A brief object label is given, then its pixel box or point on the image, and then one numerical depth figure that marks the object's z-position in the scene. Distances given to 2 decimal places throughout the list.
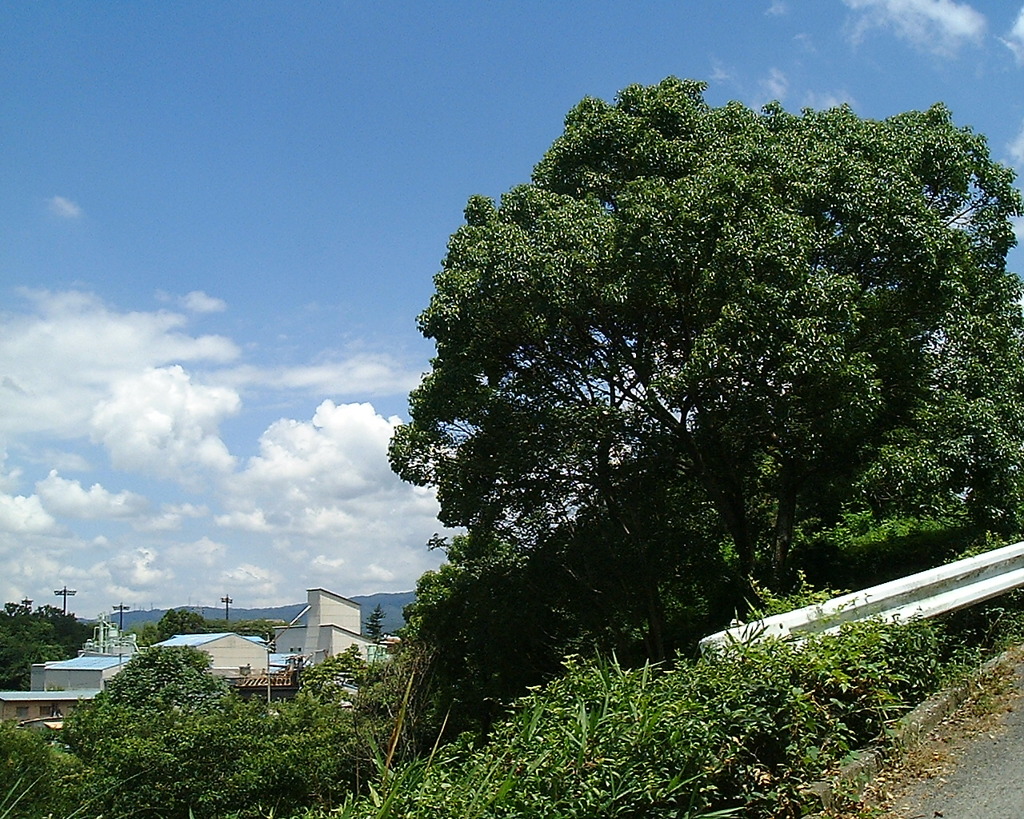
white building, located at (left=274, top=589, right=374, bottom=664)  55.78
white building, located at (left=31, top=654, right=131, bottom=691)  65.94
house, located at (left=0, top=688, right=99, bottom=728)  55.03
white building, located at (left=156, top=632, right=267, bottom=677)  70.00
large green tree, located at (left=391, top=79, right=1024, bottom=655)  11.06
